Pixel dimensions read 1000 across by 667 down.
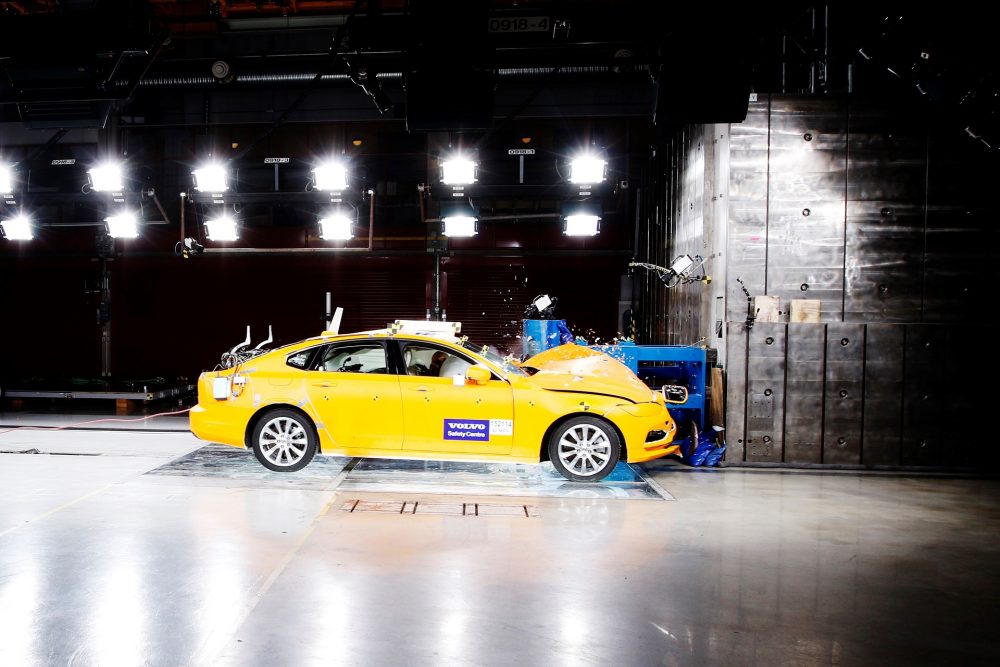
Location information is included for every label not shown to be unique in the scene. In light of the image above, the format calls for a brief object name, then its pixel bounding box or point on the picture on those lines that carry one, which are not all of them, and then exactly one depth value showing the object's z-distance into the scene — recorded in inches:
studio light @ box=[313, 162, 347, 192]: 481.1
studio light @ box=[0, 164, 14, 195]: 517.7
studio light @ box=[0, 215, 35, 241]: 541.0
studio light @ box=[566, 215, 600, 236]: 490.0
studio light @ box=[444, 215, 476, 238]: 492.1
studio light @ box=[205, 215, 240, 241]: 525.3
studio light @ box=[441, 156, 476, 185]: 457.1
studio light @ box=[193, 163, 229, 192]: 484.1
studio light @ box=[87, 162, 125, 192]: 491.2
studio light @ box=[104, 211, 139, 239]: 515.8
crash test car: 271.6
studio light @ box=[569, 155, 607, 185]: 453.4
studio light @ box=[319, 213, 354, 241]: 510.0
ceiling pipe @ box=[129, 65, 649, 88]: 459.5
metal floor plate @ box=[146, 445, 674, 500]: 266.8
